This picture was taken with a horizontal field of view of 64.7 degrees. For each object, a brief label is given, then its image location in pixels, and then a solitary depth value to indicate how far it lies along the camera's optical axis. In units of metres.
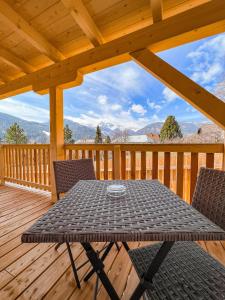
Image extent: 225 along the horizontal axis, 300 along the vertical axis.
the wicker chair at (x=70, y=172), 1.82
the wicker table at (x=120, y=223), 0.70
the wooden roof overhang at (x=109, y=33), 1.88
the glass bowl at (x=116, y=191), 1.19
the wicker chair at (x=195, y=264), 0.78
